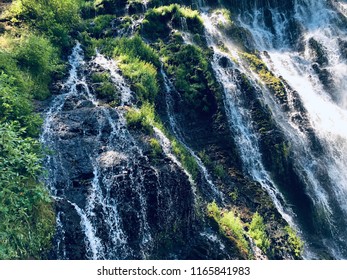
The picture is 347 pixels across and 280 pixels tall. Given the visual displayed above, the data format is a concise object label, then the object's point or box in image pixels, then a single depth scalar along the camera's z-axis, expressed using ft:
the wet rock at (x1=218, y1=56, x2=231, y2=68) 84.38
